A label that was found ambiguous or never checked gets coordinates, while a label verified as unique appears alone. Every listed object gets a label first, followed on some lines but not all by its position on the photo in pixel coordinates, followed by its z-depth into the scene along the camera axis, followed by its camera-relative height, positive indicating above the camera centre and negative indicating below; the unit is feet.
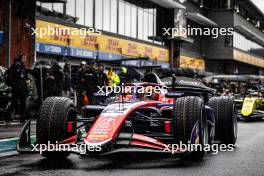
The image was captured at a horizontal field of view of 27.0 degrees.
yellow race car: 57.06 -2.18
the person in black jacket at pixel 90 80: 50.96 +0.65
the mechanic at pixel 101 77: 51.24 +0.94
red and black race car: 21.30 -1.68
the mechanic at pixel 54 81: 49.55 +0.53
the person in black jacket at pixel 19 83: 42.62 +0.30
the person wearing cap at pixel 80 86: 51.13 +0.09
